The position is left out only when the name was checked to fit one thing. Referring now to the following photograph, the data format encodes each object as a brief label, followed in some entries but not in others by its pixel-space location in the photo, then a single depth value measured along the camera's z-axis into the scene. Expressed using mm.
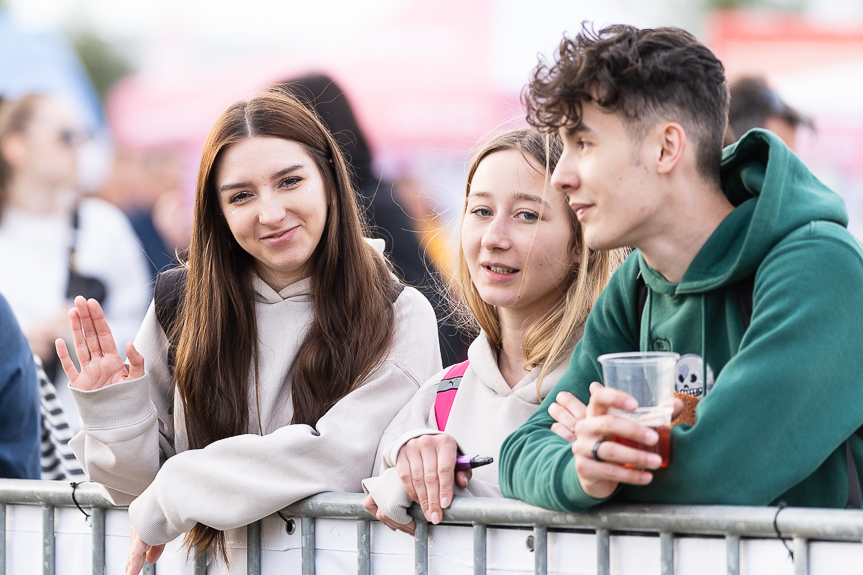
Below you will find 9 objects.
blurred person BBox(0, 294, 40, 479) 6977
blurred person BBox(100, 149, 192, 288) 13211
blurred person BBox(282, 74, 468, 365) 8234
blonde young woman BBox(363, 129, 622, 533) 5066
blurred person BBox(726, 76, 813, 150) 9039
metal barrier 3559
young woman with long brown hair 5027
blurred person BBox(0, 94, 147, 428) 12578
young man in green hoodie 3568
